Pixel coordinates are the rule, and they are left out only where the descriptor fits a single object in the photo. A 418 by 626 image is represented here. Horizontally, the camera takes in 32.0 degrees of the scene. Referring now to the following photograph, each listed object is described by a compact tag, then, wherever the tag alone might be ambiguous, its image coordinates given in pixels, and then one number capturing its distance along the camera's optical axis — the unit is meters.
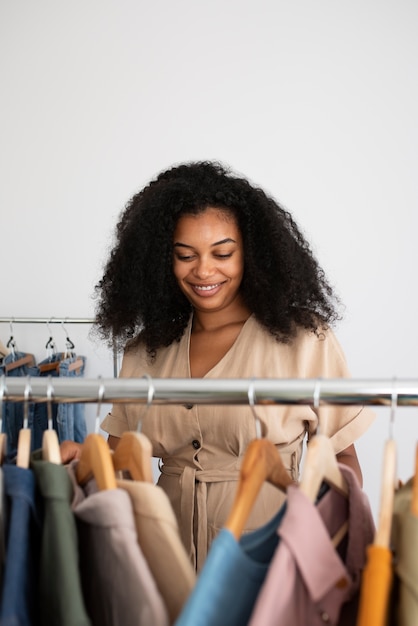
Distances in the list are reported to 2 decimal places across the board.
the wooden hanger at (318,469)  0.82
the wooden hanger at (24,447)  0.93
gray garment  0.78
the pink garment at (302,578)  0.72
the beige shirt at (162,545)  0.81
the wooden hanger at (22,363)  2.73
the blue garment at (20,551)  0.77
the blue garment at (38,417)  2.38
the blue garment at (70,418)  2.42
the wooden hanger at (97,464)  0.87
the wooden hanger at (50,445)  0.96
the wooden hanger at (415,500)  0.77
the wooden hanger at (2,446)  0.97
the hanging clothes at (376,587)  0.72
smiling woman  1.53
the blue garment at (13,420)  2.42
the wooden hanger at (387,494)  0.76
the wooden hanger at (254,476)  0.77
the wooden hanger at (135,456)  0.89
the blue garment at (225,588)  0.71
